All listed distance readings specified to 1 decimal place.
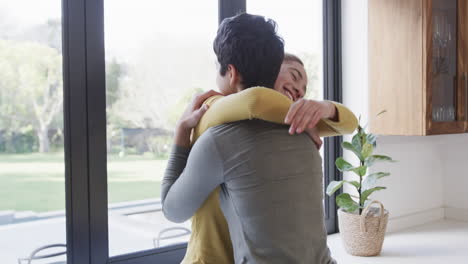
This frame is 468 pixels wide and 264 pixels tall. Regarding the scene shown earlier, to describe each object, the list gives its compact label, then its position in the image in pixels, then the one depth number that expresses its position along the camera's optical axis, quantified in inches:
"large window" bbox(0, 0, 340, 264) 58.9
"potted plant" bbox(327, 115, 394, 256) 82.2
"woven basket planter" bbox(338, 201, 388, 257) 81.9
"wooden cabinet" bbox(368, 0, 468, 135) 89.8
